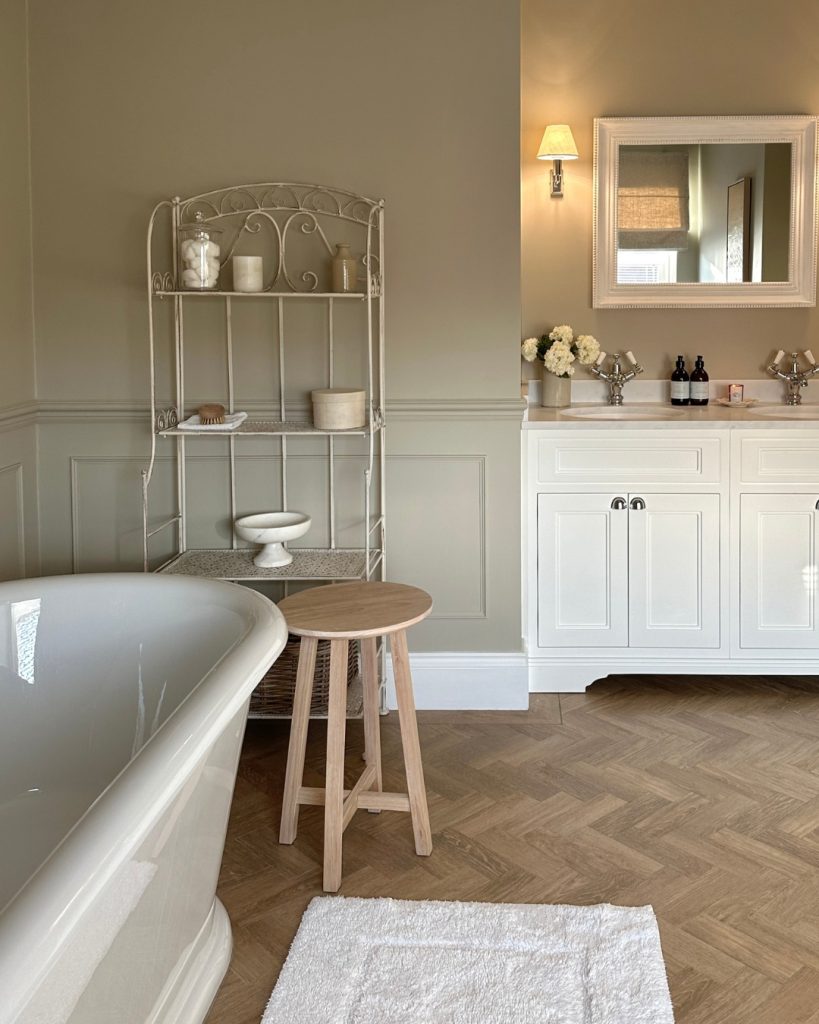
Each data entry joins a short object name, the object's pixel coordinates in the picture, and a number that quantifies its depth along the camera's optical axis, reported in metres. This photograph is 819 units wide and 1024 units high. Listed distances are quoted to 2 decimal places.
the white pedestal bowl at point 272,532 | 3.30
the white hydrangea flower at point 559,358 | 4.06
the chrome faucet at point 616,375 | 4.21
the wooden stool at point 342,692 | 2.56
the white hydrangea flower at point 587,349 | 4.12
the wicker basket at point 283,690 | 3.33
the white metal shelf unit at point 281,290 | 3.42
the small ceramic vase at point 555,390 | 4.15
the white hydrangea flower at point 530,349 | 4.12
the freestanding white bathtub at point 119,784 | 1.28
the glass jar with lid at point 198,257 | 3.25
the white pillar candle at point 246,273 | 3.31
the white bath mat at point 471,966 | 2.11
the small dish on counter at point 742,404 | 4.11
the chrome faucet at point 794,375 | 4.17
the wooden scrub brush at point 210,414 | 3.31
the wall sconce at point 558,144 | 4.07
